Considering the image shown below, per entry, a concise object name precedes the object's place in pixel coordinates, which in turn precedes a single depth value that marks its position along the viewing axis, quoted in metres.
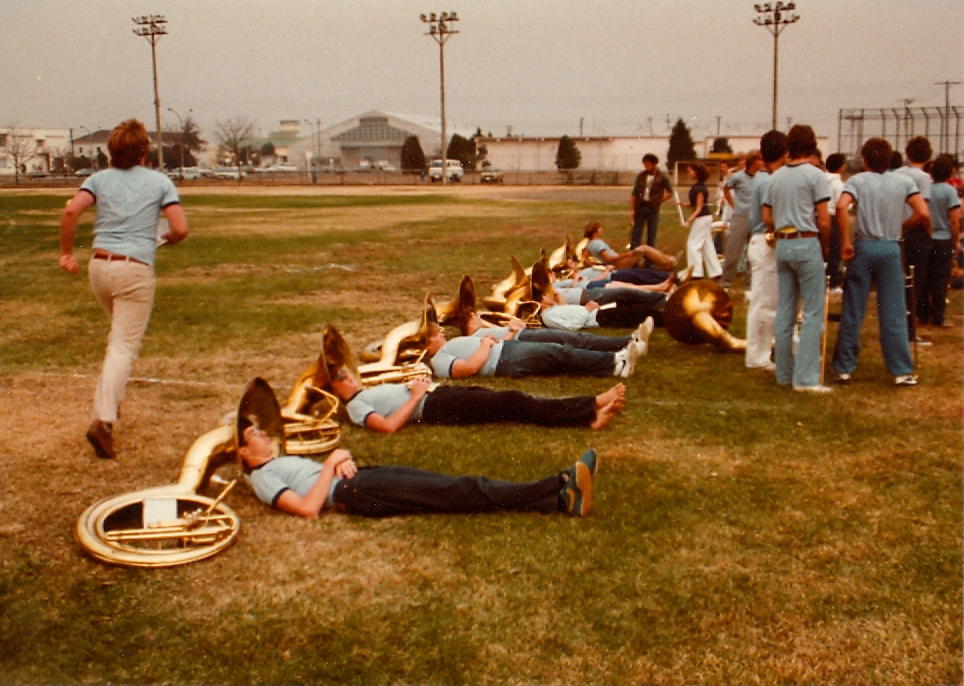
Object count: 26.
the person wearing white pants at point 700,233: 13.95
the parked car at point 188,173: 68.36
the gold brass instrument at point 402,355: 7.55
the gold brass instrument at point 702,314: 9.33
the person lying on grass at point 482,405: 6.52
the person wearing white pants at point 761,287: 8.40
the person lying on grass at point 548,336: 8.40
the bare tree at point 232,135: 105.94
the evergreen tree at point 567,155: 77.94
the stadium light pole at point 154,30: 62.44
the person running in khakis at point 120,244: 6.10
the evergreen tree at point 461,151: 85.63
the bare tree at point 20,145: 75.50
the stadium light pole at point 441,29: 64.66
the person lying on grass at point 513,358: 7.74
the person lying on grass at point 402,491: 5.09
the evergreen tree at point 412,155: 76.00
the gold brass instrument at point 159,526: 4.60
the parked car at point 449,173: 67.41
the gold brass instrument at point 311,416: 6.20
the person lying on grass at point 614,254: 14.20
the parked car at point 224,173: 71.12
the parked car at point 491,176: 66.69
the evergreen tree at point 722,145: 72.00
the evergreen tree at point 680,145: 70.12
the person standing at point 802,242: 7.60
